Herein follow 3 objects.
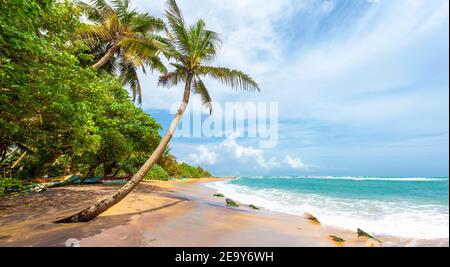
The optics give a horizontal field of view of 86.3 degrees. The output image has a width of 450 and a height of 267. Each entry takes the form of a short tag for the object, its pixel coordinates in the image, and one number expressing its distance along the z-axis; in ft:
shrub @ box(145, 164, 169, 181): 93.50
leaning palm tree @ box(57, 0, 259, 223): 28.63
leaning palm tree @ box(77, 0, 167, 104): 39.52
